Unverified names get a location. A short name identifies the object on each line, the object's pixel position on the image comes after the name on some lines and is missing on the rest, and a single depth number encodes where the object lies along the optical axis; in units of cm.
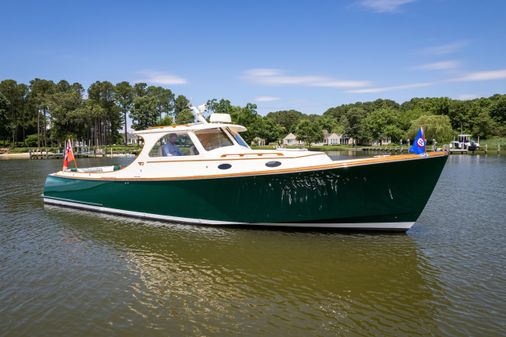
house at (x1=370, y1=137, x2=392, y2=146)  9462
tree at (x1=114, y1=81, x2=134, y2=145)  9656
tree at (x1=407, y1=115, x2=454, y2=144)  6769
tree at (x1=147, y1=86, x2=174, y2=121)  10325
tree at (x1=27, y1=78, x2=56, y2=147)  8031
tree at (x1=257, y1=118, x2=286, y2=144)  8656
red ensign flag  1541
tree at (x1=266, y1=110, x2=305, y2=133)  13938
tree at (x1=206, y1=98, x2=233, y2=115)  7396
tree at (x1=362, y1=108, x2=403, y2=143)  8526
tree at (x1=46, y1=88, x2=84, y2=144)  7300
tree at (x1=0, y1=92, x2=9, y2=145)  7400
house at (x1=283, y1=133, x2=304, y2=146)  11778
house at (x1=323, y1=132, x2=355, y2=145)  11506
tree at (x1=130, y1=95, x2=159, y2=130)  8569
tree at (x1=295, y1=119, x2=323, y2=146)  10069
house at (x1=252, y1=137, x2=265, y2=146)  9407
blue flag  930
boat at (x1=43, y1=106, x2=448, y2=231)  934
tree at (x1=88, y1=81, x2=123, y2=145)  9419
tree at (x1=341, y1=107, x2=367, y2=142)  10350
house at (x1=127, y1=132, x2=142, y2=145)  10926
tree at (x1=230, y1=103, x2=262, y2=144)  7315
